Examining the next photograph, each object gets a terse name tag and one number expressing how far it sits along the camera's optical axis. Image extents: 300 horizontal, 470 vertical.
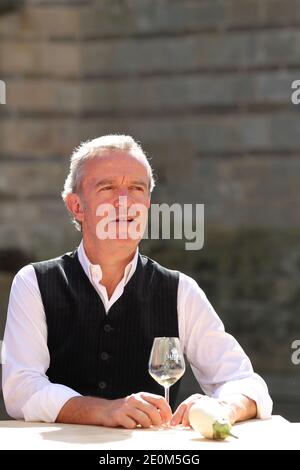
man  5.67
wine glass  5.06
